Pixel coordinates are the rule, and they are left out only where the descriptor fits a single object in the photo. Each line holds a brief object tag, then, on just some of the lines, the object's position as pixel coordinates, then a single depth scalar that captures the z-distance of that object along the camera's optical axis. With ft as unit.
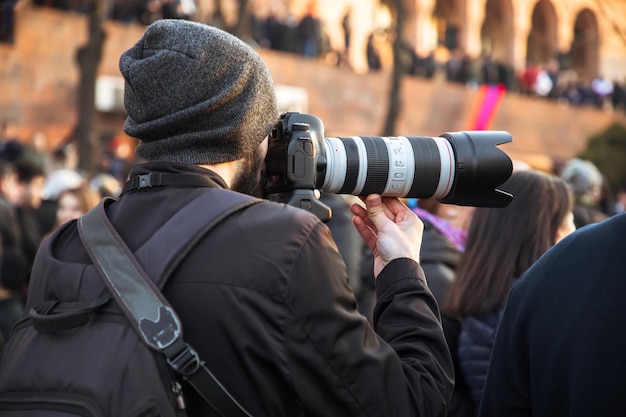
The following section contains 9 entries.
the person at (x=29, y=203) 22.11
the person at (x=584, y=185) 23.41
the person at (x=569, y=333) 6.24
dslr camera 7.25
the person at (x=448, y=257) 11.29
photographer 6.21
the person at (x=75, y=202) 20.17
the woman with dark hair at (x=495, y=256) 11.00
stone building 55.88
